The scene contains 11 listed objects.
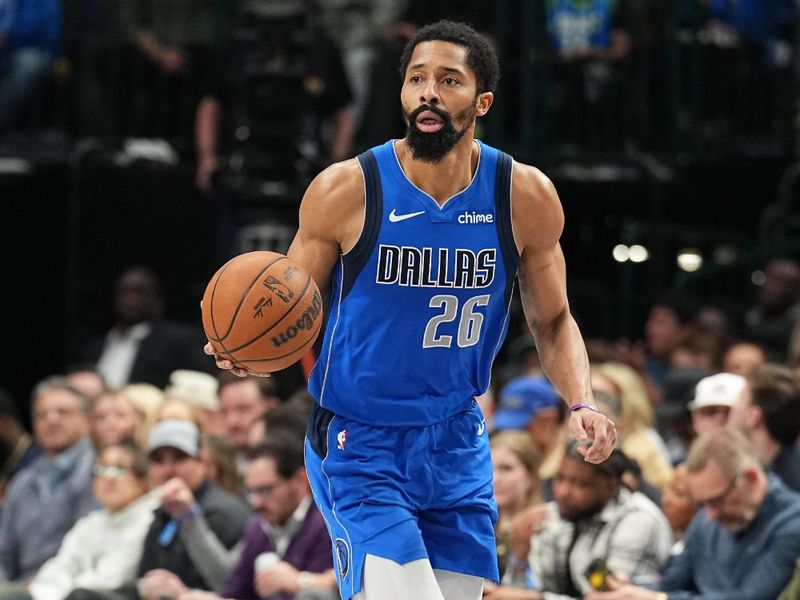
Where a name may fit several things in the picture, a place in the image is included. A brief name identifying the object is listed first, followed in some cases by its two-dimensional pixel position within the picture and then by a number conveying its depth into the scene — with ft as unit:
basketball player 32.63
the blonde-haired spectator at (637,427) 52.29
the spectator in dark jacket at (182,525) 48.49
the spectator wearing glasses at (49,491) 57.52
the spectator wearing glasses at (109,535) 51.47
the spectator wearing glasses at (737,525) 41.39
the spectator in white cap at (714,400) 50.21
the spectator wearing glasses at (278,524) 46.83
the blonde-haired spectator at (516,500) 45.65
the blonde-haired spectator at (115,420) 60.18
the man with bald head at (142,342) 71.31
